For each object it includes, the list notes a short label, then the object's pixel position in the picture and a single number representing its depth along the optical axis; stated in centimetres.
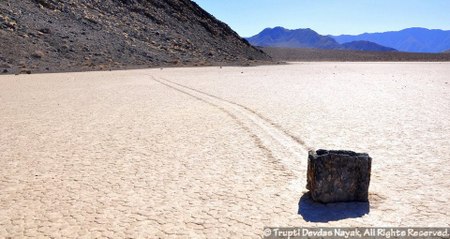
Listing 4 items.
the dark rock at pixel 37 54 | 2708
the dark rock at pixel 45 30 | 3062
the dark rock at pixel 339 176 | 358
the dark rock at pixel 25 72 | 2336
